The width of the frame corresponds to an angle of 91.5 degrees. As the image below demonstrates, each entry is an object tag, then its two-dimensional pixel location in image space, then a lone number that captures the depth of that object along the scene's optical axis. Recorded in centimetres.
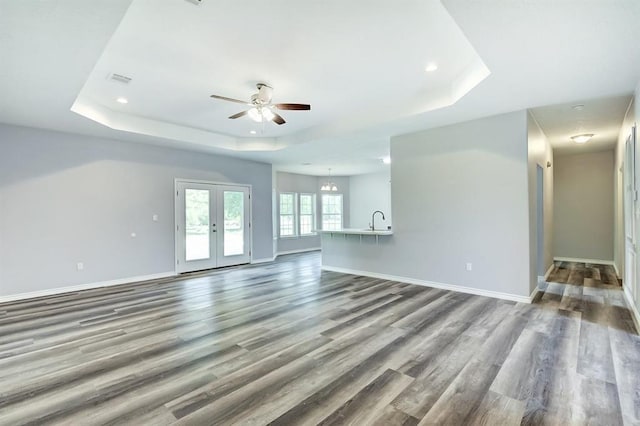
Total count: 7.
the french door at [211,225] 688
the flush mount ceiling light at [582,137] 576
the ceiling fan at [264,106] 397
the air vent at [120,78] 380
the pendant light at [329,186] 1061
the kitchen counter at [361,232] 595
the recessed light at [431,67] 358
